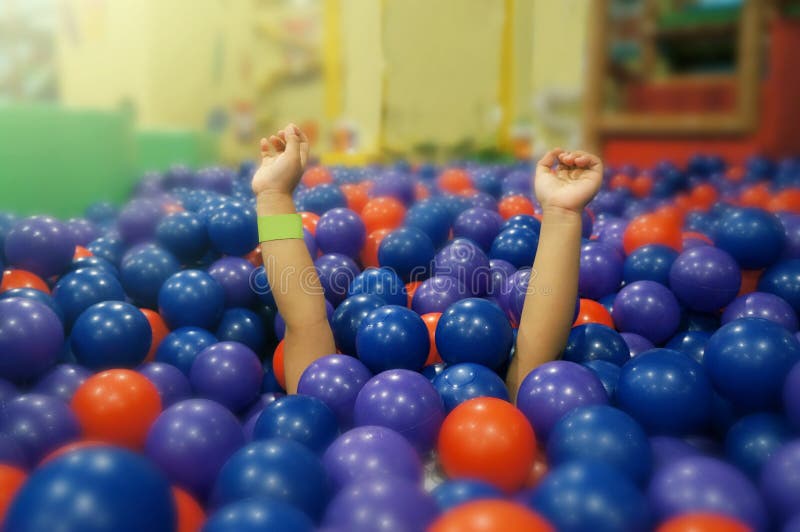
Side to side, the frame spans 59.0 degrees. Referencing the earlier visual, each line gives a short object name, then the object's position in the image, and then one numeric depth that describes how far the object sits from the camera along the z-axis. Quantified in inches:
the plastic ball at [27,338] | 40.3
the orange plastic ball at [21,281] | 49.4
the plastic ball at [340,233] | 58.7
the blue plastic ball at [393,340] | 41.7
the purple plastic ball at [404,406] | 34.9
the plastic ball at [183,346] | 46.3
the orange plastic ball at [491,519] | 21.9
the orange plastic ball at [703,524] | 23.3
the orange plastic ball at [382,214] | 67.0
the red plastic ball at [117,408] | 36.1
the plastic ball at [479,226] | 60.7
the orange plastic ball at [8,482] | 26.4
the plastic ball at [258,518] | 22.8
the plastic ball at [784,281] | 49.1
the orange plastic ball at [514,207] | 69.2
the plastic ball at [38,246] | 52.2
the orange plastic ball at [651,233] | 58.1
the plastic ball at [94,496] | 20.7
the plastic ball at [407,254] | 55.4
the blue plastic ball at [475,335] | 41.3
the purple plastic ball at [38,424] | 34.1
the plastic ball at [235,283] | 53.2
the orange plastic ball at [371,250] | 61.7
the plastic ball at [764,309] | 46.1
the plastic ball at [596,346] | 43.0
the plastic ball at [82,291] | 48.7
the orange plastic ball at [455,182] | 91.7
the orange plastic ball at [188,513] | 26.7
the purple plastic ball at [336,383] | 38.5
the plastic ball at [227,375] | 42.4
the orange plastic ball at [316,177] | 88.9
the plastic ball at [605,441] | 29.8
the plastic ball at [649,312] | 48.4
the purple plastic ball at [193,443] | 31.9
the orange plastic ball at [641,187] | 100.3
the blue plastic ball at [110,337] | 43.1
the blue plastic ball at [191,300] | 49.7
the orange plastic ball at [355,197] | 74.0
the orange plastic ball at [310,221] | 61.6
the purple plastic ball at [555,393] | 34.8
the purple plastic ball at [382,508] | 24.5
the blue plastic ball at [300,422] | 33.9
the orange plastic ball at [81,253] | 59.5
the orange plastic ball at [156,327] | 50.2
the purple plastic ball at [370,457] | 30.5
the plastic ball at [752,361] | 34.7
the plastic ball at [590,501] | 24.1
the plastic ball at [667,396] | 34.9
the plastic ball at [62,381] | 40.8
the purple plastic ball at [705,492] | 26.3
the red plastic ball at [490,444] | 31.7
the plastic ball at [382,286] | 50.2
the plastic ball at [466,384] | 38.1
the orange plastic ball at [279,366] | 46.3
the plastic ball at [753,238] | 52.4
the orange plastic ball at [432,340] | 46.3
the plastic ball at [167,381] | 41.5
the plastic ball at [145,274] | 53.7
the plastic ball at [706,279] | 49.1
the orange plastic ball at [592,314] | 48.5
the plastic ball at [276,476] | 27.3
